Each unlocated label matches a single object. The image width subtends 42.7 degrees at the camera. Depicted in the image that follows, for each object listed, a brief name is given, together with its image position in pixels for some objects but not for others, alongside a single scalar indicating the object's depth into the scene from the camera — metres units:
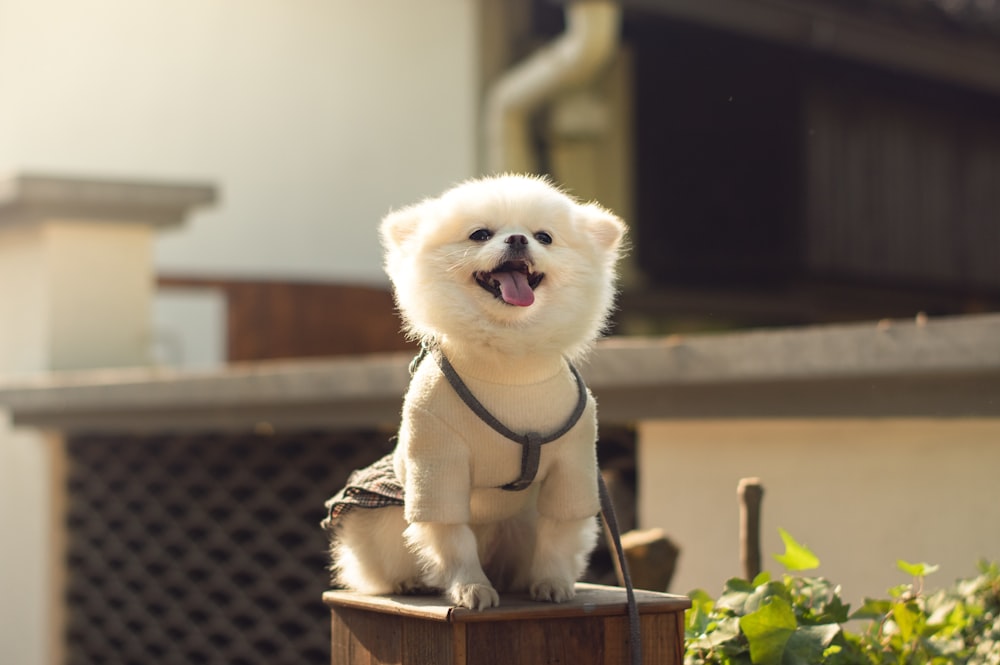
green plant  2.22
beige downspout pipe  6.76
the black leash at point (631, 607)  2.04
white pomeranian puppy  2.02
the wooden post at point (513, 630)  1.97
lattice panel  4.60
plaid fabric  2.21
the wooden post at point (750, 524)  2.57
